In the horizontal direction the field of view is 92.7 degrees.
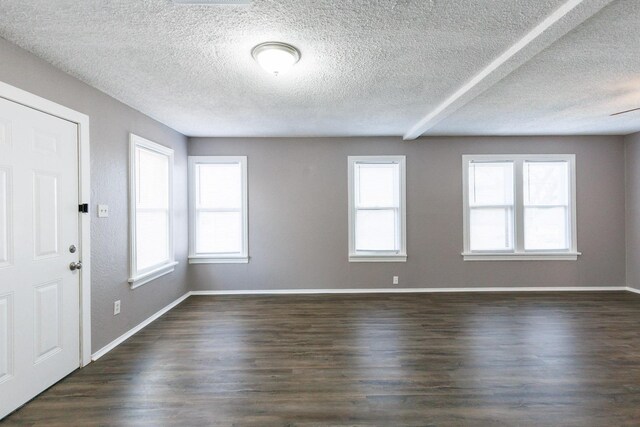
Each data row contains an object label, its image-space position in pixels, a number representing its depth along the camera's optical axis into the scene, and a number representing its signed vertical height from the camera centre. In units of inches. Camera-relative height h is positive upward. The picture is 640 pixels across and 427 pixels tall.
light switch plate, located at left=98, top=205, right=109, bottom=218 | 109.8 +1.8
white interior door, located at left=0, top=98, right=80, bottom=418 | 77.7 -10.1
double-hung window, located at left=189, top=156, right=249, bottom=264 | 185.2 +1.8
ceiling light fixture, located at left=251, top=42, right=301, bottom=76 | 79.6 +42.5
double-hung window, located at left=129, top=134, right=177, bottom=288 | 130.0 +2.4
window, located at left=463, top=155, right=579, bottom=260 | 186.5 +3.0
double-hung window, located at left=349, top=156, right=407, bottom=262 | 187.0 +3.3
